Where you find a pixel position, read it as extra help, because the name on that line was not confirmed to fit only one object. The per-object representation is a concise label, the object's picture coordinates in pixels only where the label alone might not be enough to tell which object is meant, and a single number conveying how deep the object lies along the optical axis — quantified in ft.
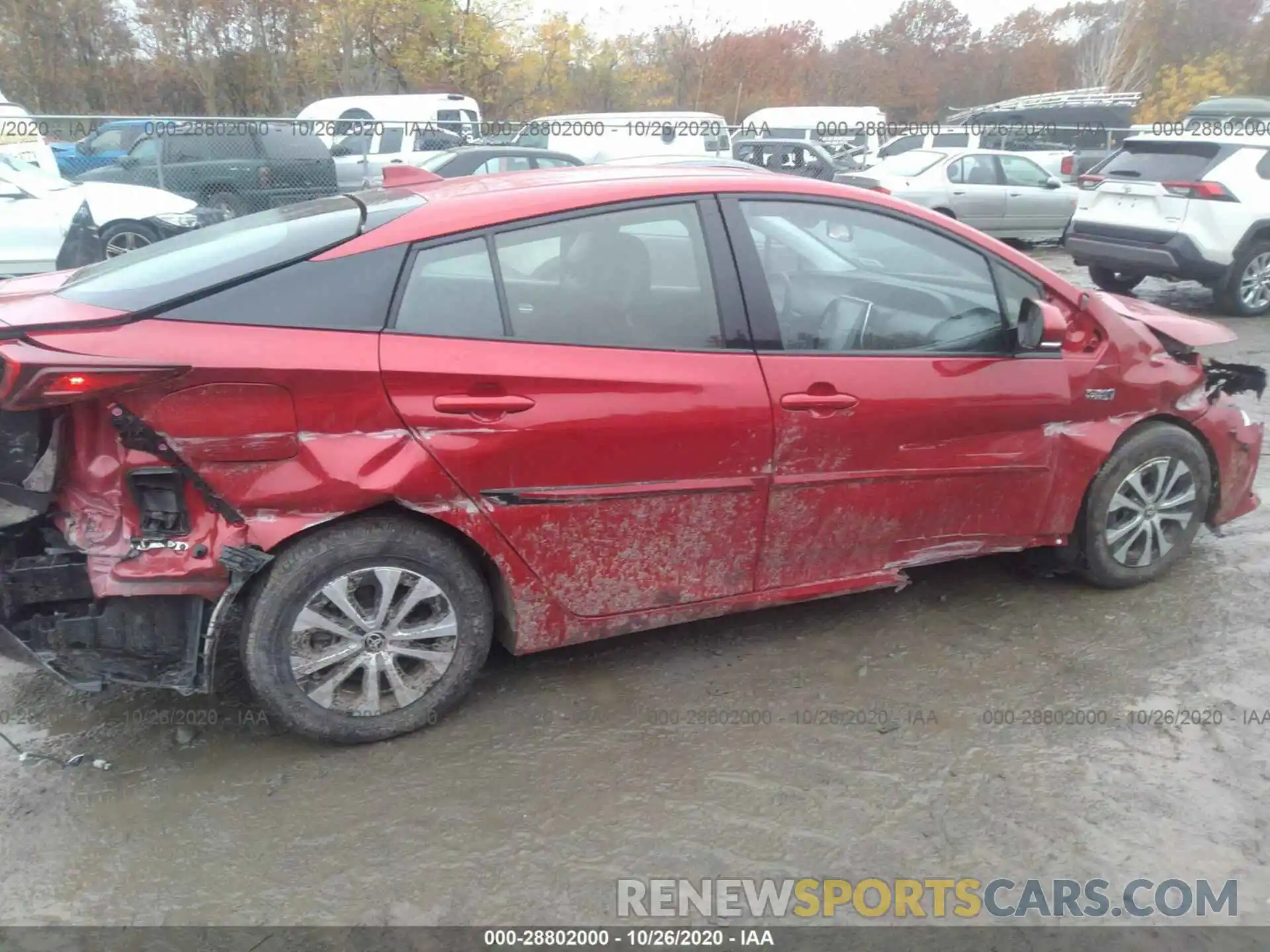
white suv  31.71
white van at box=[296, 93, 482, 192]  47.44
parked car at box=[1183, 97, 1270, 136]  40.27
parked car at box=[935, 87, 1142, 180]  61.31
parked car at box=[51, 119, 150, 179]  49.85
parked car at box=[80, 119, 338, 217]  38.63
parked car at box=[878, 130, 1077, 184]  57.98
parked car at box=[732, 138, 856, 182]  53.06
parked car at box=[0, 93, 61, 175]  34.42
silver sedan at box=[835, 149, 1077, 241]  44.75
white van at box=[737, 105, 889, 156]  69.72
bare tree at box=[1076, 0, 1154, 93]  116.16
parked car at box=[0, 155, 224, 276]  29.09
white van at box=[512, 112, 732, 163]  53.43
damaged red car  9.14
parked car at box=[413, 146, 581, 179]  40.34
